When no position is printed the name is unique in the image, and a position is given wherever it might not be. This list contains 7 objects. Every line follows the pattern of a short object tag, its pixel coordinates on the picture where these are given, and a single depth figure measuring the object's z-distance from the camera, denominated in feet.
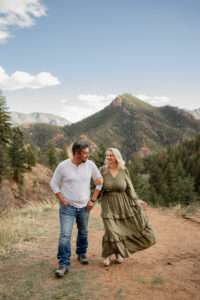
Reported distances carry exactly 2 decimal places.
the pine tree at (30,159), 140.95
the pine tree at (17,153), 113.09
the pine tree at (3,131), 79.20
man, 11.85
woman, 12.77
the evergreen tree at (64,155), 190.61
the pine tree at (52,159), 181.19
